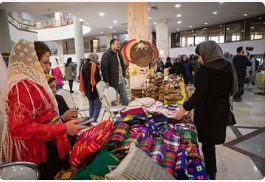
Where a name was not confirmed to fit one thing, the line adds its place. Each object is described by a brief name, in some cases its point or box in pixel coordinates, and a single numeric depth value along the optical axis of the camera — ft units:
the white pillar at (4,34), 19.04
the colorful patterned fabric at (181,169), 3.54
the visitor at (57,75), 21.04
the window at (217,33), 40.37
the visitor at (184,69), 20.44
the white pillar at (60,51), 58.13
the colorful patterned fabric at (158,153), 3.70
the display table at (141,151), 3.14
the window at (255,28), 34.78
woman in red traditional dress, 3.37
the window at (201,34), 43.20
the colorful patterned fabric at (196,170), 3.64
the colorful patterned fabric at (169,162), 3.55
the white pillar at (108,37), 50.80
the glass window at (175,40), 49.53
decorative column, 13.51
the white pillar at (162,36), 32.89
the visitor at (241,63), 17.85
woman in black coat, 5.27
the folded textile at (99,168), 3.16
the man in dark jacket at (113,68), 11.76
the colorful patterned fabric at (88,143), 3.70
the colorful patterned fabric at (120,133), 4.11
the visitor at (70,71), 27.32
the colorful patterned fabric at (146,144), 3.95
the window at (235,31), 37.50
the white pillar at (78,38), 35.78
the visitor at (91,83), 12.14
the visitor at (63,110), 5.09
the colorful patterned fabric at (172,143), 4.36
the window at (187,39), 46.09
